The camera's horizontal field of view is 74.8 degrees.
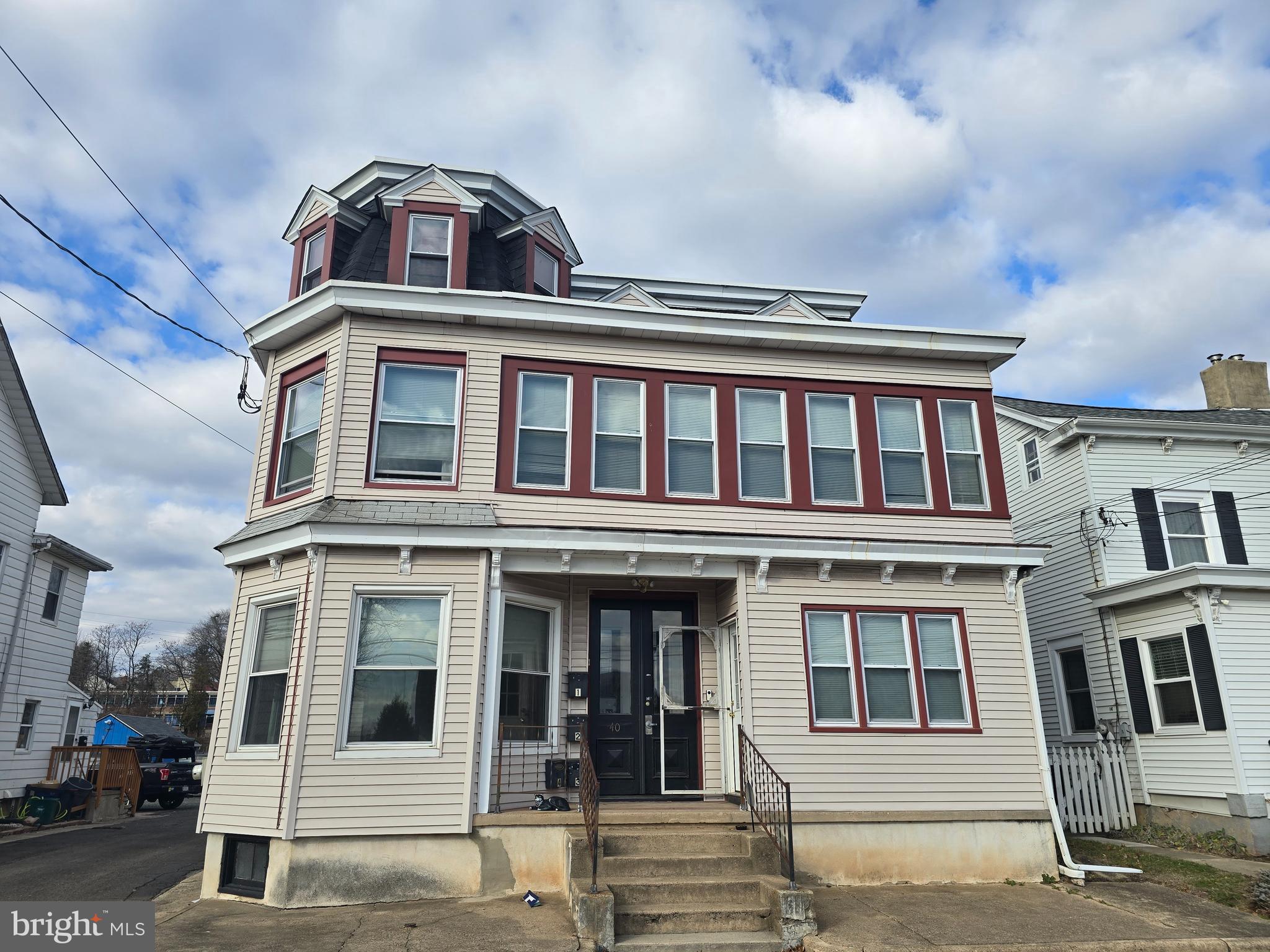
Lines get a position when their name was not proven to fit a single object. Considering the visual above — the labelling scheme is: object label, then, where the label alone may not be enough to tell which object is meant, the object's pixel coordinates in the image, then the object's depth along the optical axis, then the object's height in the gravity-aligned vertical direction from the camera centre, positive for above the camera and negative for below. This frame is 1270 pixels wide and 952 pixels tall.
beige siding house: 9.04 +1.82
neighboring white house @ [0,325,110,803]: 18.08 +3.05
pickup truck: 20.59 -0.92
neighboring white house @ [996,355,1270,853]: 12.96 +2.35
